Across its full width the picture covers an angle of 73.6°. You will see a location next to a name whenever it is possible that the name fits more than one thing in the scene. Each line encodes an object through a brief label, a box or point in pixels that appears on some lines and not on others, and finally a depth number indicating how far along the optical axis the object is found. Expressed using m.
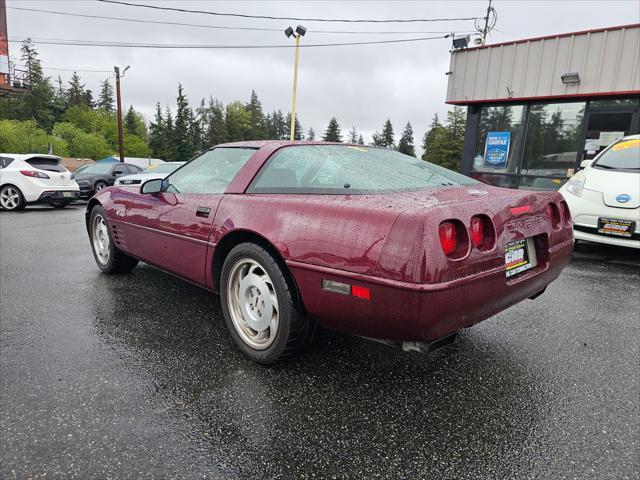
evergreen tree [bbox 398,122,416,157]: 85.78
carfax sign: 11.82
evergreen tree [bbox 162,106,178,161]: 68.69
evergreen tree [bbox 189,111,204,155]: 70.50
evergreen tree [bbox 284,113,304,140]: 108.26
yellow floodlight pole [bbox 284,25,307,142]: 18.11
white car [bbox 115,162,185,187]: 11.36
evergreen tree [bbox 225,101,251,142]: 79.50
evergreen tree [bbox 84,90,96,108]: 84.34
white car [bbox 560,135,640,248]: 4.84
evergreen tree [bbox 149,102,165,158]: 73.38
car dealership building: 9.78
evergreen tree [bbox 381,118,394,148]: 82.69
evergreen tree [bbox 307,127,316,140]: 122.88
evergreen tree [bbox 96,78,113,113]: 95.74
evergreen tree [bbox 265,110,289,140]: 102.31
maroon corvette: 1.81
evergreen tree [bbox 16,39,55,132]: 57.94
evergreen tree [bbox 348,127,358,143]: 105.21
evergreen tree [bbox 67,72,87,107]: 70.46
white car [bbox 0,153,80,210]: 9.98
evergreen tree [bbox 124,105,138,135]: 82.25
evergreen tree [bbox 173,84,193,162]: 67.75
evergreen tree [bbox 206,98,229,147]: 76.50
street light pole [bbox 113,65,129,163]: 24.84
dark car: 13.34
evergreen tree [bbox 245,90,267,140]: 87.81
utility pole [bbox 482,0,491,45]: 25.19
